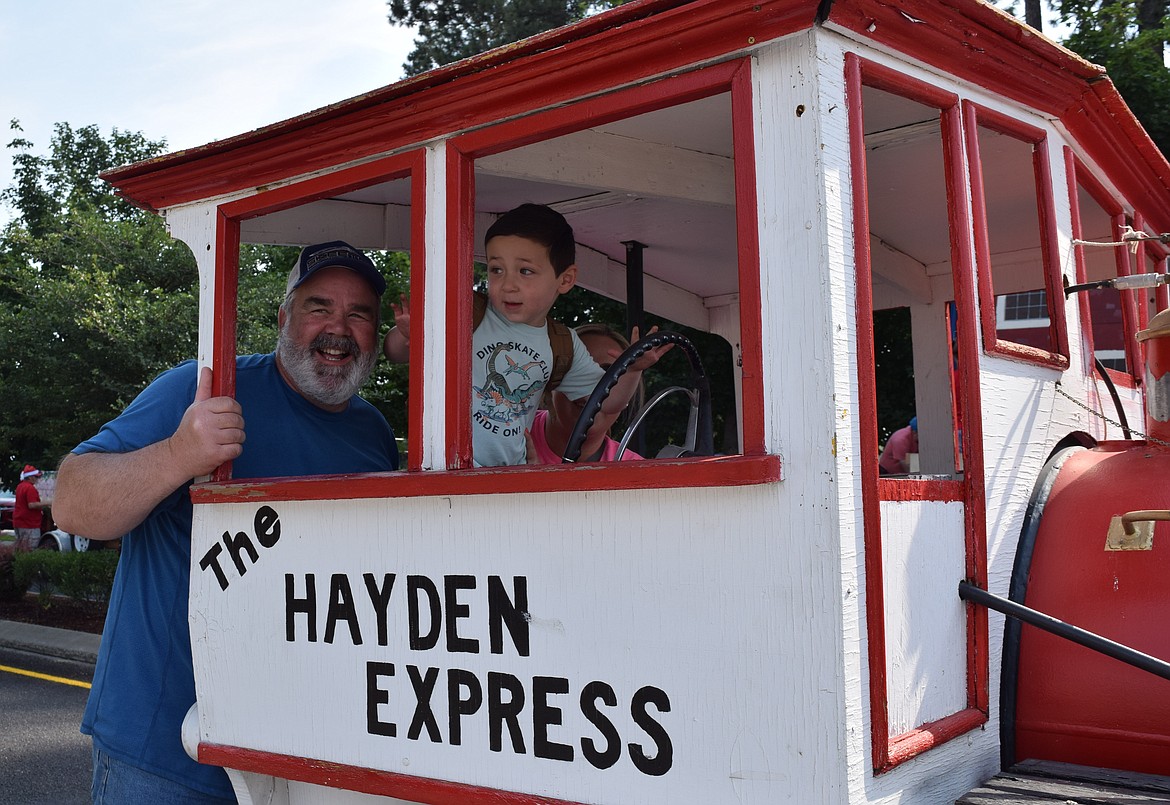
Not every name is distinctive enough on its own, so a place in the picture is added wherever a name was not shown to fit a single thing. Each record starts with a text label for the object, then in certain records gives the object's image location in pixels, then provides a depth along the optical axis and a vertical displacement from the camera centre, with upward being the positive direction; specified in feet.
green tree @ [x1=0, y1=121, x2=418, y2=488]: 45.19 +8.83
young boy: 9.53 +1.67
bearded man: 8.38 +0.35
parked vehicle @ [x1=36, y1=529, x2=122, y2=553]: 59.81 -1.23
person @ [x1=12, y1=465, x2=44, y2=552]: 56.85 +0.49
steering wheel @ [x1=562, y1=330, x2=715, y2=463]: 8.55 +0.96
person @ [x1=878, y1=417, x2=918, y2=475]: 17.11 +0.82
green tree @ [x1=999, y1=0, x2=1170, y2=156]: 29.09 +12.59
